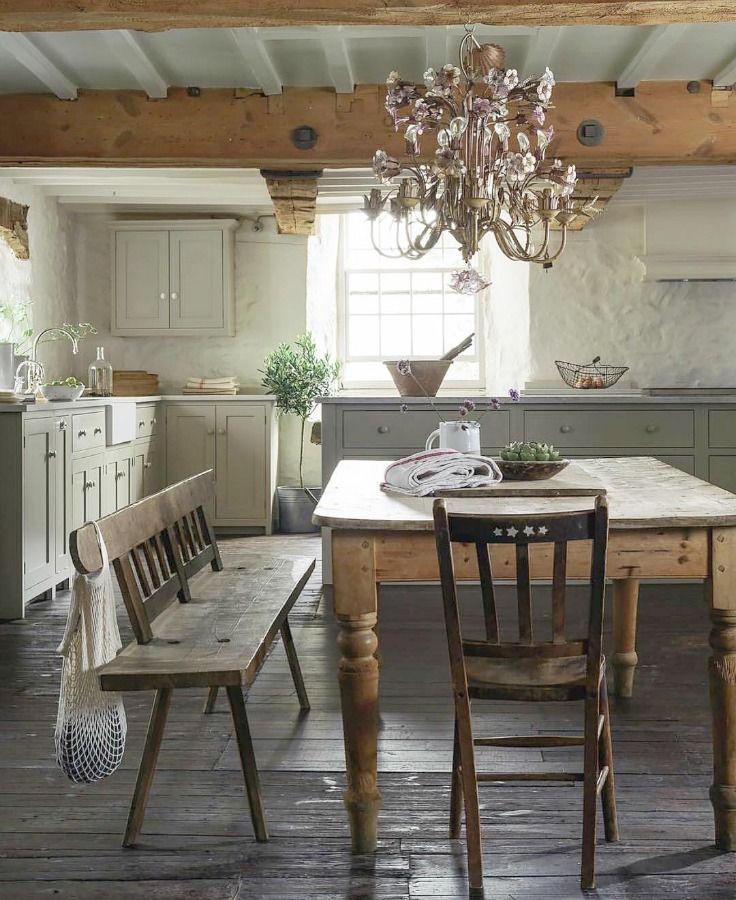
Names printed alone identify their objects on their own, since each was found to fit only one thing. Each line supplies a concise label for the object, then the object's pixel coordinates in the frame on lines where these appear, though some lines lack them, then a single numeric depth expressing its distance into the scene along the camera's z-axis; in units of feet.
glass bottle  22.34
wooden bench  7.56
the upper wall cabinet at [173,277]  25.79
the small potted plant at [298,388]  24.53
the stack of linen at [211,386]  25.41
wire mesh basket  20.97
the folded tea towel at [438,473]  9.74
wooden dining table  7.97
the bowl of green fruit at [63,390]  17.99
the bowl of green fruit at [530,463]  10.32
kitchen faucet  18.79
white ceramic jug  11.12
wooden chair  7.09
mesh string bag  7.63
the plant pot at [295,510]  25.14
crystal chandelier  10.09
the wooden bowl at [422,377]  18.71
